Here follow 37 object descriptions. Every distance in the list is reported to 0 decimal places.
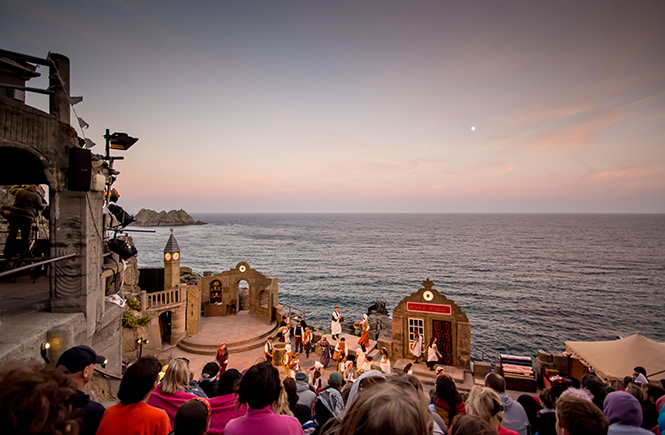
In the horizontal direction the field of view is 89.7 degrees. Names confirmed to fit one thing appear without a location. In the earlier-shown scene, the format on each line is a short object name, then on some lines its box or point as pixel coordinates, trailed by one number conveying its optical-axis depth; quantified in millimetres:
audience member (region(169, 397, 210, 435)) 2928
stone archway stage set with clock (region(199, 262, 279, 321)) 21062
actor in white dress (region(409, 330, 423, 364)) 15171
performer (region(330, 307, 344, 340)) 16406
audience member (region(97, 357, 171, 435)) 3155
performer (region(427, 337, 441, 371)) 14633
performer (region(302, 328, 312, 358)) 16588
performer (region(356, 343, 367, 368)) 11953
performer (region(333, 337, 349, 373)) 13426
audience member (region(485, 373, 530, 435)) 4648
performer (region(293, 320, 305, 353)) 17094
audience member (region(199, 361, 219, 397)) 5457
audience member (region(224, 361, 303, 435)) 2965
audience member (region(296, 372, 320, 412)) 5406
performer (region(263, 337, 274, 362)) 13984
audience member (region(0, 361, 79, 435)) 1942
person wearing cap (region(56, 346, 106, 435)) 3152
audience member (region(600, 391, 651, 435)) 4046
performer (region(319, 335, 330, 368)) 14766
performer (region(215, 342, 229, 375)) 11625
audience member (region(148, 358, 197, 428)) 4035
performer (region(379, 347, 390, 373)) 12070
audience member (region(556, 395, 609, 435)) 3204
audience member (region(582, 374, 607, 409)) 5645
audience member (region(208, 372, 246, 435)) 4051
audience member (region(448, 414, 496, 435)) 2516
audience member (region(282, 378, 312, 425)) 5004
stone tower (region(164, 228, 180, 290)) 18562
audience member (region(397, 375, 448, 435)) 2825
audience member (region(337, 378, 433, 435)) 1605
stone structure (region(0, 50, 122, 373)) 5754
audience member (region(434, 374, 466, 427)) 4754
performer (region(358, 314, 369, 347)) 15392
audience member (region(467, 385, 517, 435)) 3768
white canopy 11914
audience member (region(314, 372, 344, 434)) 4277
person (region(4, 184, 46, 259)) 7402
